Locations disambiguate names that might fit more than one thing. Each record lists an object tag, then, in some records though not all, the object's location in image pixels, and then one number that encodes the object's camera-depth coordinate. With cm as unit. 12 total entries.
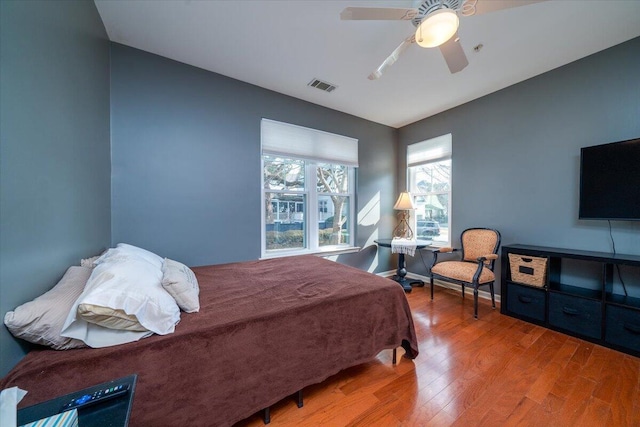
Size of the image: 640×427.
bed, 95
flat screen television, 201
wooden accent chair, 267
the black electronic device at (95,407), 58
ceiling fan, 141
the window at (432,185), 366
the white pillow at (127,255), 141
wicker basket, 241
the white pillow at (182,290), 134
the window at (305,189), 306
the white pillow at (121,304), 96
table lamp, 411
